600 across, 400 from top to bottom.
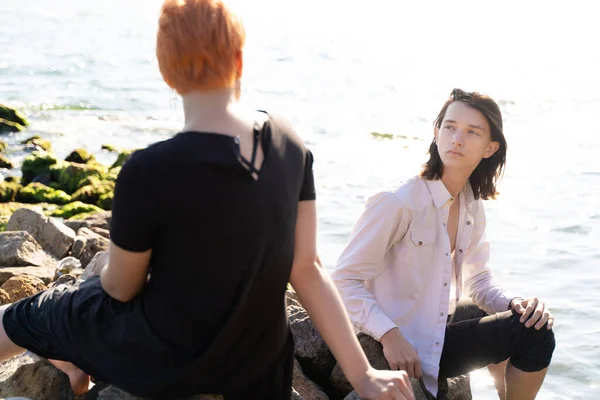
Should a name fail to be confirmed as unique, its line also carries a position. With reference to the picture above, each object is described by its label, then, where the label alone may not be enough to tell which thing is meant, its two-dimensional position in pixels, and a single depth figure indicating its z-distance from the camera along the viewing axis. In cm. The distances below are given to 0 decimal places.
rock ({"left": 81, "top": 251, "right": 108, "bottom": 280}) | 301
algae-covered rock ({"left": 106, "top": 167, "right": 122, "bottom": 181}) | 1184
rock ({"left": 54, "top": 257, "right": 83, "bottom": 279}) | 552
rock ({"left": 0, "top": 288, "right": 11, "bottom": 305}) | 474
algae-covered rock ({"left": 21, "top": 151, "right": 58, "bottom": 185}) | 1255
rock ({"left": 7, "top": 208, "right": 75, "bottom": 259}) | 660
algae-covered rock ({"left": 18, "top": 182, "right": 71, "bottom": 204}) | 1111
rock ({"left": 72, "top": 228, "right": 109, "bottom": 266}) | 653
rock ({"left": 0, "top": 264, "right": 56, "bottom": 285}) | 559
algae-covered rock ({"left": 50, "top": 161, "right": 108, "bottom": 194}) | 1180
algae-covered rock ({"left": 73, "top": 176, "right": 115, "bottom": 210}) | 1075
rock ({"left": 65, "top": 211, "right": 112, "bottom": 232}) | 812
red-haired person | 256
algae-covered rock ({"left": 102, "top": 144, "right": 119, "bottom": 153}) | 1473
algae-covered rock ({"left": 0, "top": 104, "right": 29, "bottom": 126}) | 1667
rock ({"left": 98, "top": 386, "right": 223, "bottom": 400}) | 286
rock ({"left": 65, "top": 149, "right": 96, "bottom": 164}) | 1333
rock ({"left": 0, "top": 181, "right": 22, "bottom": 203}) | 1113
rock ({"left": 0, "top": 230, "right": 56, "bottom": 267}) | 605
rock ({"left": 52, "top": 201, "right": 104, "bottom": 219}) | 1022
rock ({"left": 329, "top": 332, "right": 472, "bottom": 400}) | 384
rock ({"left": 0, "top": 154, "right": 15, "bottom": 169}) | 1330
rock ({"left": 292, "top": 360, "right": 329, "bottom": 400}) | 422
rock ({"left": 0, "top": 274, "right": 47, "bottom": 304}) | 484
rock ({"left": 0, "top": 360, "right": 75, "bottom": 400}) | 354
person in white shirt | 396
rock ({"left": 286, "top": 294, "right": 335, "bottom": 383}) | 434
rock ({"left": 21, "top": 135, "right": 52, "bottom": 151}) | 1463
